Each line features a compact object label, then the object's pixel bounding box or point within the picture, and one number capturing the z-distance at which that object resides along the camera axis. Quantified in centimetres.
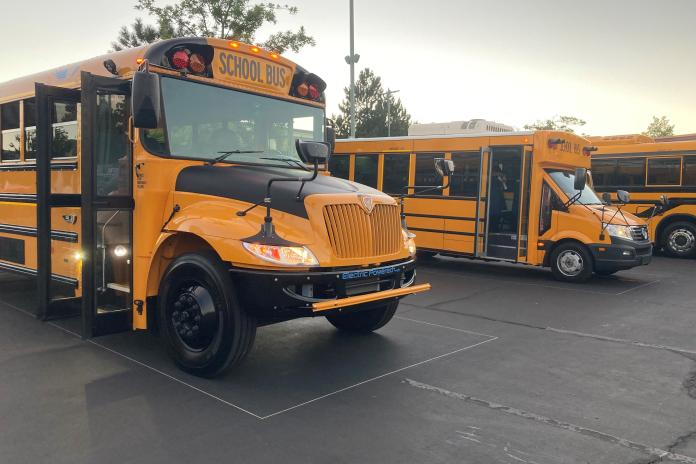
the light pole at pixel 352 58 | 2114
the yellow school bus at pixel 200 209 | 433
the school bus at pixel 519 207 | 986
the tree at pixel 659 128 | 5725
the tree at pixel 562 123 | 4828
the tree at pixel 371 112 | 5234
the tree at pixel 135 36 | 2499
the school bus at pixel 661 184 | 1377
